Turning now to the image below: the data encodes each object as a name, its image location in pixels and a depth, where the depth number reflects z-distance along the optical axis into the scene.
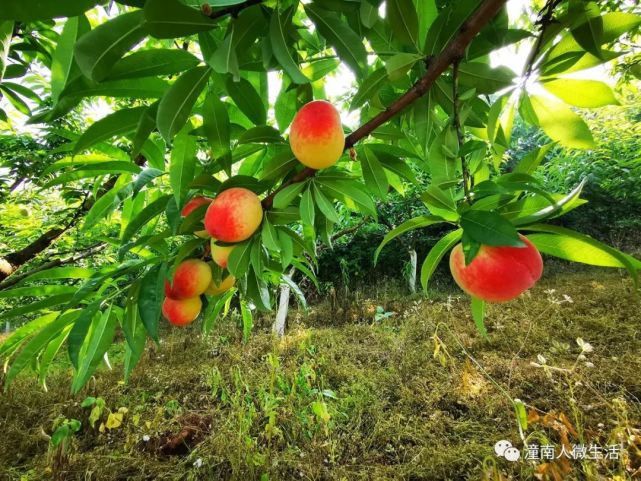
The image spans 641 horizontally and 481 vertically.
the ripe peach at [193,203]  0.58
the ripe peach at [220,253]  0.55
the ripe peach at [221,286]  0.64
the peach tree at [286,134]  0.34
